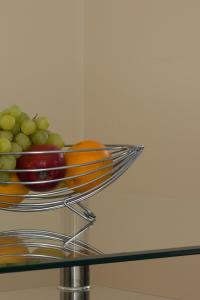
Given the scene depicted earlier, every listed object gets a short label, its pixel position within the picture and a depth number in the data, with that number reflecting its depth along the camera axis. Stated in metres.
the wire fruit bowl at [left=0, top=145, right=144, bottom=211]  1.19
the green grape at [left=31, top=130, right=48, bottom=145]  1.25
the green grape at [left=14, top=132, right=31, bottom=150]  1.22
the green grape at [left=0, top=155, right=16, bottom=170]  1.15
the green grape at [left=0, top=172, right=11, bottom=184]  1.17
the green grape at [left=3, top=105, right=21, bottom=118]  1.24
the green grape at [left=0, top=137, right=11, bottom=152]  1.17
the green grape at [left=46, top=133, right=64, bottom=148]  1.28
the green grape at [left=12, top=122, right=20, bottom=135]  1.24
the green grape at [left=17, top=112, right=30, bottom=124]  1.26
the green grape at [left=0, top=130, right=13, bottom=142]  1.21
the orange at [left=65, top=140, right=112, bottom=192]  1.21
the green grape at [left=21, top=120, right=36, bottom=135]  1.23
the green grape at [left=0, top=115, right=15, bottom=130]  1.21
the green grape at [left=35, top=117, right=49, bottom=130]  1.26
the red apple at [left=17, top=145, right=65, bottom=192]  1.18
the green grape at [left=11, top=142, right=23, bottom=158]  1.19
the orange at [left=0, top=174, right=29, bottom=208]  1.17
